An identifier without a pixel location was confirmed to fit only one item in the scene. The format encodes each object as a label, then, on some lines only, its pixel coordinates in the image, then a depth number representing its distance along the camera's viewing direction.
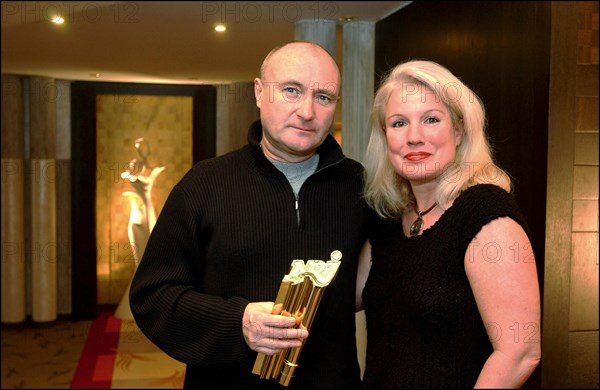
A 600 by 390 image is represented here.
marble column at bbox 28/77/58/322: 7.59
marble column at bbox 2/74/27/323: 7.47
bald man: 1.58
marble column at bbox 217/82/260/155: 7.09
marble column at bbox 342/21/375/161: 4.34
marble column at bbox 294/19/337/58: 4.21
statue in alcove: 4.91
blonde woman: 1.26
